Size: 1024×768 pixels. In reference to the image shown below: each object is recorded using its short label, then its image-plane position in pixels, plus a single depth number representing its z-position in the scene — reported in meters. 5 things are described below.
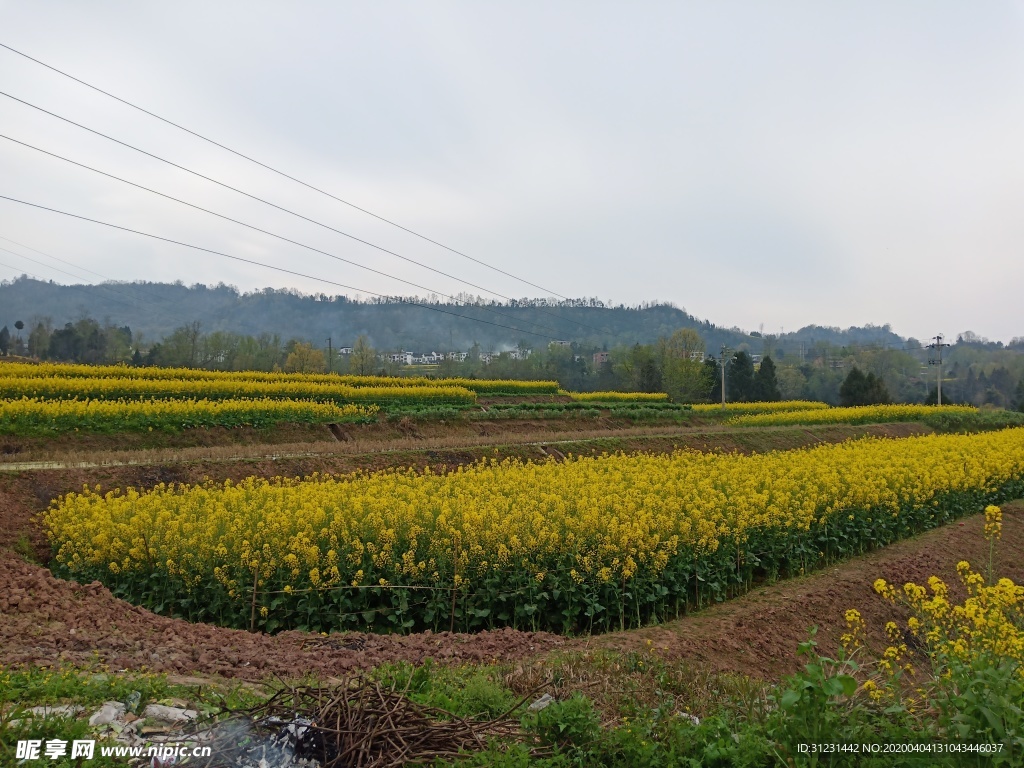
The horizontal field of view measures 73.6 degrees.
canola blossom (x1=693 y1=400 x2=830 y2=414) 54.96
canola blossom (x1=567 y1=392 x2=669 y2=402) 55.91
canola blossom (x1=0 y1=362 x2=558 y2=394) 30.44
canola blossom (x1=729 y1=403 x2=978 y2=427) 45.28
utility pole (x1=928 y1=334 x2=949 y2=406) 61.26
